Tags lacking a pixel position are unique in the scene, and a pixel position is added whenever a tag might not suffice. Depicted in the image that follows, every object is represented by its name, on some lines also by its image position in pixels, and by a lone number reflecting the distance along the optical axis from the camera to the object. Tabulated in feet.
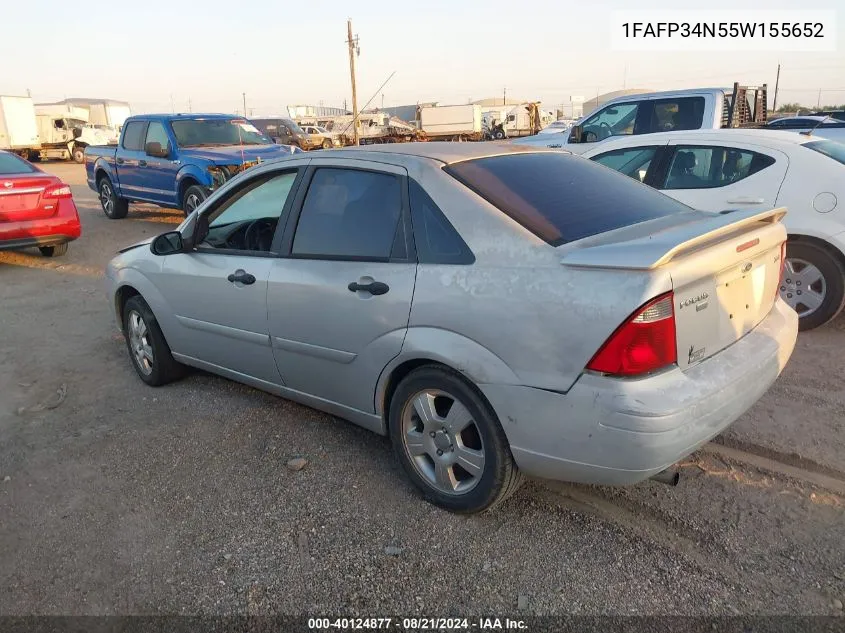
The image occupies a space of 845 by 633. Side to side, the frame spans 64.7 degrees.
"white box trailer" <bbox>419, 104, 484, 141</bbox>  147.95
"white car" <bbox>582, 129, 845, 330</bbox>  16.67
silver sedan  7.95
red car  28.35
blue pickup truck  34.65
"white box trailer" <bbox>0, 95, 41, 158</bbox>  104.99
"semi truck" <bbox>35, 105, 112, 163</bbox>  114.83
